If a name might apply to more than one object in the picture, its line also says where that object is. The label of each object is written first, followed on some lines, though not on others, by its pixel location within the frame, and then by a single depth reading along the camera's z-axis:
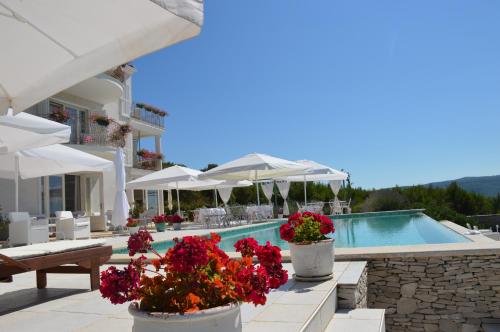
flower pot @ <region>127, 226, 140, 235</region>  14.43
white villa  15.73
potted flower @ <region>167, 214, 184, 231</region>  16.39
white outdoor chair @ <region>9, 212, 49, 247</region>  10.24
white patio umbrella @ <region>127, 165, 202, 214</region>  16.39
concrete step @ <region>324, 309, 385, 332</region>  4.37
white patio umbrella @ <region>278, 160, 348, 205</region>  17.39
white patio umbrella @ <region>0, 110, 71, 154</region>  6.29
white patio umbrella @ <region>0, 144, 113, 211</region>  10.16
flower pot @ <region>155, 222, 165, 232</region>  16.03
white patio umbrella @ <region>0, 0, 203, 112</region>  2.57
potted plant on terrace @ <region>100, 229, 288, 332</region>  2.29
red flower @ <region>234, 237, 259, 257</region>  3.20
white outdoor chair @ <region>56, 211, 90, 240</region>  12.23
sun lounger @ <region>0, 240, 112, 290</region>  4.50
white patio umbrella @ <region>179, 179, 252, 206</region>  19.62
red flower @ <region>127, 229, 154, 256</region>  2.81
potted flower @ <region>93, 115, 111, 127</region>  18.23
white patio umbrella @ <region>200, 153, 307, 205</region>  14.28
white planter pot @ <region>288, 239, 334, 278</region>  5.36
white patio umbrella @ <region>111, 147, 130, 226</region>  13.45
